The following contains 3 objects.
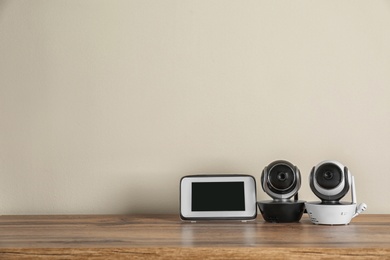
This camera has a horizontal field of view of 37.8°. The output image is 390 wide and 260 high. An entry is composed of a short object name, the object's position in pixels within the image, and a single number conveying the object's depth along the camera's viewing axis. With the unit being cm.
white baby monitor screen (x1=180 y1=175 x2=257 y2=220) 140
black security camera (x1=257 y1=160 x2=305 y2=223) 135
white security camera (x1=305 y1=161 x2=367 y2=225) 131
